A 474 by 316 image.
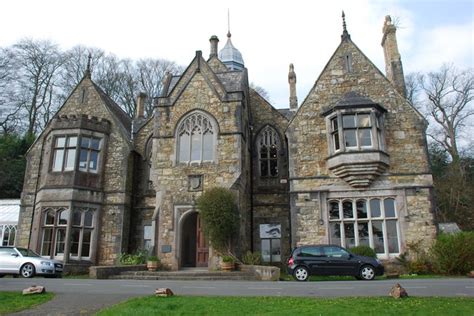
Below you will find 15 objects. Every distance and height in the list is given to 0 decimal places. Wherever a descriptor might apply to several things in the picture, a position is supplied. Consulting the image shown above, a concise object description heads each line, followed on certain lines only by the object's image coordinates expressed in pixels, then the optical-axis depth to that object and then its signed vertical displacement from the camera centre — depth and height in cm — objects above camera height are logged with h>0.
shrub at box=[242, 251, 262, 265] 1769 -8
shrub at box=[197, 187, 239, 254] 1822 +168
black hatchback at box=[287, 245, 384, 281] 1497 -25
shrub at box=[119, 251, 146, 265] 1948 -15
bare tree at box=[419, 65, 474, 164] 3722 +1337
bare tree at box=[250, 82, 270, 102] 4769 +1923
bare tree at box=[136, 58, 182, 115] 4416 +1992
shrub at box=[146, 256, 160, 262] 1833 -10
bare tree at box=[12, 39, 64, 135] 3688 +1610
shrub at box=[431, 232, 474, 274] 1619 +15
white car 1695 -35
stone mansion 1914 +444
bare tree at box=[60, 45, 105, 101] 3994 +1866
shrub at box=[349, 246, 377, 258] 1725 +23
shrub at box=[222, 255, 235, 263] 1733 -12
